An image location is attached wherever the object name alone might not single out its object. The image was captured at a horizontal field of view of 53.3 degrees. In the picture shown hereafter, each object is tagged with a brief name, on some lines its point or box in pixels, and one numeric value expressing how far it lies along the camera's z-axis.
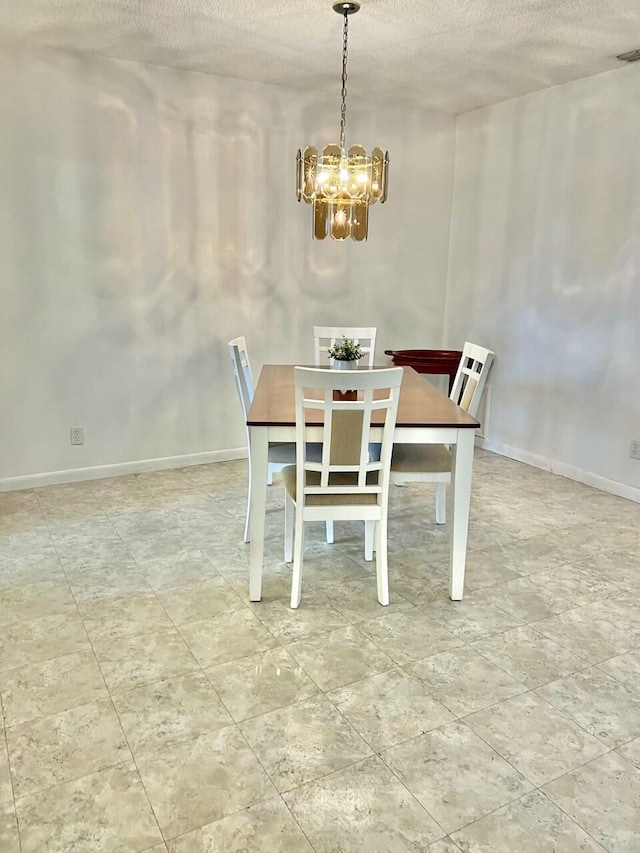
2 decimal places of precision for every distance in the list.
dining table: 2.44
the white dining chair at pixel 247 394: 2.91
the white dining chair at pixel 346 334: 4.10
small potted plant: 3.12
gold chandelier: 2.91
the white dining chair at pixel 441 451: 2.76
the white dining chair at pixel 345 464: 2.26
